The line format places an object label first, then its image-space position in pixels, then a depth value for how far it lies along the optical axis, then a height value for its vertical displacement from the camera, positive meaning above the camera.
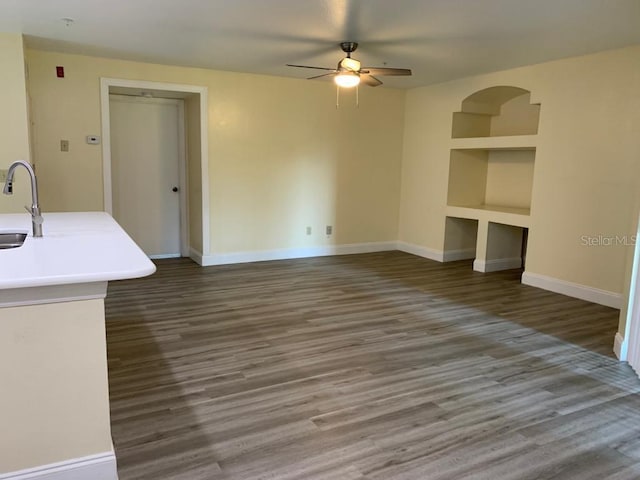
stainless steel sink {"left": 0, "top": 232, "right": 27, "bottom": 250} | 2.62 -0.44
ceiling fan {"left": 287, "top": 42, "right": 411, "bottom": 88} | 4.14 +0.88
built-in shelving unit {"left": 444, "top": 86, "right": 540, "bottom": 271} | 5.91 -0.06
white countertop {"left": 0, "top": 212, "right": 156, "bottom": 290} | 1.54 -0.37
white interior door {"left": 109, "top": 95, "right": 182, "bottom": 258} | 5.89 -0.08
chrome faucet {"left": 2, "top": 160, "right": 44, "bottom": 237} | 2.28 -0.24
